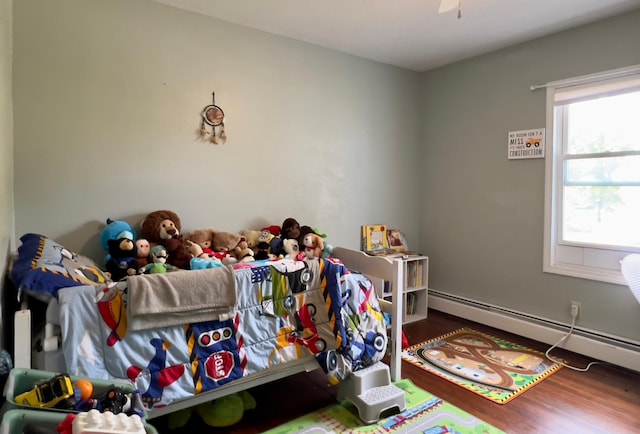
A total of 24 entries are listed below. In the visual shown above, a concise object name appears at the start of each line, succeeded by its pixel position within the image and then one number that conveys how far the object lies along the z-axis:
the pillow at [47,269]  1.52
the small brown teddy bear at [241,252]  2.67
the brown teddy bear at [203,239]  2.57
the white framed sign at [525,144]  3.07
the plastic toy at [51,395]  1.14
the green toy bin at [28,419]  1.04
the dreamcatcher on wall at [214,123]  2.69
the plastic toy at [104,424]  0.97
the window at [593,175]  2.70
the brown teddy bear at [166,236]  2.38
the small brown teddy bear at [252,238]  2.80
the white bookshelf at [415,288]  3.53
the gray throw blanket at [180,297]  1.62
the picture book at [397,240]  3.77
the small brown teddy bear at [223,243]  2.62
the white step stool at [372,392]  2.02
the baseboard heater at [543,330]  2.66
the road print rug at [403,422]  1.96
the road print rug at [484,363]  2.40
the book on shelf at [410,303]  3.64
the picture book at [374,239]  3.58
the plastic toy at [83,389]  1.23
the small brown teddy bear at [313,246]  2.82
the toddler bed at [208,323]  1.57
